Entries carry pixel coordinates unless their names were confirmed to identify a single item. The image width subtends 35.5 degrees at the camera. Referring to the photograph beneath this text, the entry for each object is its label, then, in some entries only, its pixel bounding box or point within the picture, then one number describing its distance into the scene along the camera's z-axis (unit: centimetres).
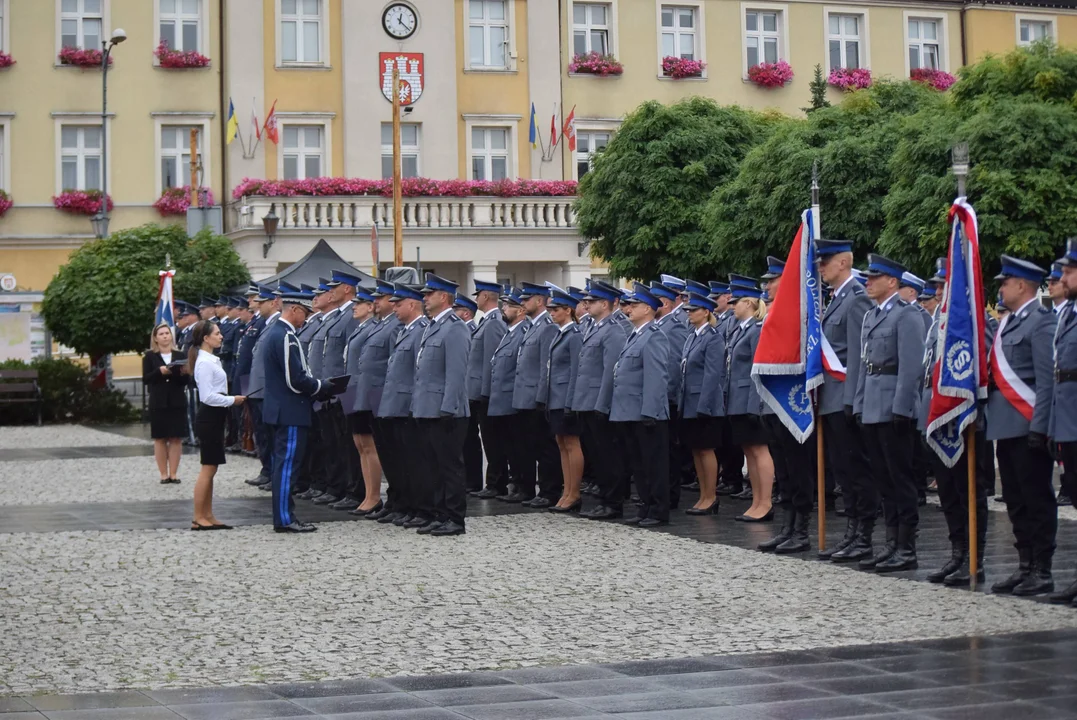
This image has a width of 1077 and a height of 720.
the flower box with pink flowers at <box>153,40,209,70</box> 4300
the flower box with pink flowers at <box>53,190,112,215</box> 4256
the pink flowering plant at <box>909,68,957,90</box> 4722
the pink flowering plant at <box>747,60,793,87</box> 4716
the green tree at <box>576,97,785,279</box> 3084
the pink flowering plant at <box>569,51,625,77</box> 4578
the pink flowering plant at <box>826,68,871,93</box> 4728
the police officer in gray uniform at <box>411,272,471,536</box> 1409
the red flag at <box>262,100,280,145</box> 4291
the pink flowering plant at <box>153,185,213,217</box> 4297
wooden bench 3197
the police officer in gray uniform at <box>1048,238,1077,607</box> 986
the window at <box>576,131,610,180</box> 4634
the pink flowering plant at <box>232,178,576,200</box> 4181
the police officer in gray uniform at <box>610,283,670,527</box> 1452
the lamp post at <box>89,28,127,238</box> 3680
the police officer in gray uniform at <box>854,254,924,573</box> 1141
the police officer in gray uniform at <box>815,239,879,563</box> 1202
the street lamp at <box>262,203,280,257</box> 3494
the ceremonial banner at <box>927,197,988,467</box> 1066
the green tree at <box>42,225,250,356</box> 3116
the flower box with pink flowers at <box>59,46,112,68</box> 4241
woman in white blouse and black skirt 1455
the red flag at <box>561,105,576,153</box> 4527
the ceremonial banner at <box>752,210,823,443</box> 1240
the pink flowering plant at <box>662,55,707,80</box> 4669
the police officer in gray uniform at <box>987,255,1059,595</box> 1034
